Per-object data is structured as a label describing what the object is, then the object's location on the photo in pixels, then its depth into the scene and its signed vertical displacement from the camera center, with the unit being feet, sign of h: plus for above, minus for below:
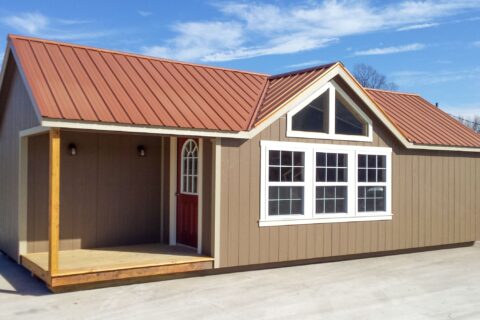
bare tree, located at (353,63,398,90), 172.02 +26.58
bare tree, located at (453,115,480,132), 128.67 +9.33
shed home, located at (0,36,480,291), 28.48 -0.28
